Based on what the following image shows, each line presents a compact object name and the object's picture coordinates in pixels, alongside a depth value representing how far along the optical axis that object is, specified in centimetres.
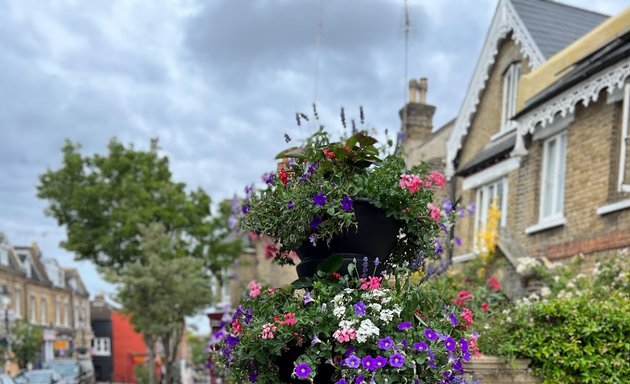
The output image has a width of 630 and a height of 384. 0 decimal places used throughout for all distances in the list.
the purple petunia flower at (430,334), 293
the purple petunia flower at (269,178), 357
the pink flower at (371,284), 304
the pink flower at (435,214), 353
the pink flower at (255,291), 350
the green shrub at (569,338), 522
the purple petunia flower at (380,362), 279
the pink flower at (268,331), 297
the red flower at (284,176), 347
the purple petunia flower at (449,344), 296
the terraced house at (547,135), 902
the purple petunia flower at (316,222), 309
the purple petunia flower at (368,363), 278
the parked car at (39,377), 1979
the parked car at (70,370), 2344
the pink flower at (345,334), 283
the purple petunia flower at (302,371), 281
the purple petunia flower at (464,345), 312
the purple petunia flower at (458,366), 312
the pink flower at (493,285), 861
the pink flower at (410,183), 317
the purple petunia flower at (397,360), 278
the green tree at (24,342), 3002
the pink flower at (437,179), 383
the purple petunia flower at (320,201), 305
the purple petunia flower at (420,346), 288
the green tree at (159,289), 2119
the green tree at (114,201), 2348
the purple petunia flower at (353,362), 278
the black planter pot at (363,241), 317
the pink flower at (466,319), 348
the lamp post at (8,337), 2847
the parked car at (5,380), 1648
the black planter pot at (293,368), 304
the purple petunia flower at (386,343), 282
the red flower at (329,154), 326
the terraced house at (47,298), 3766
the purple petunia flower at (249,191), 363
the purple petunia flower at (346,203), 303
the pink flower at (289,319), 295
